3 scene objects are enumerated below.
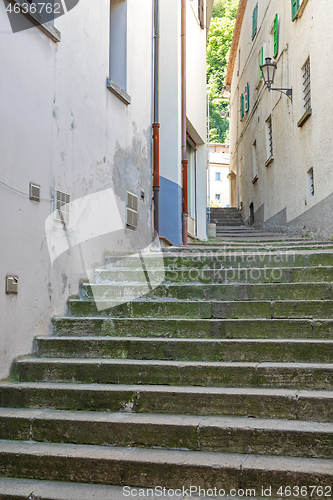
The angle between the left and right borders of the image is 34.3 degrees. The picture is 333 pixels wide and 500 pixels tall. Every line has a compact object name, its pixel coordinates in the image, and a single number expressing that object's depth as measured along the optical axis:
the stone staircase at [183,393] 3.12
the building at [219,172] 37.81
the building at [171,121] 8.87
